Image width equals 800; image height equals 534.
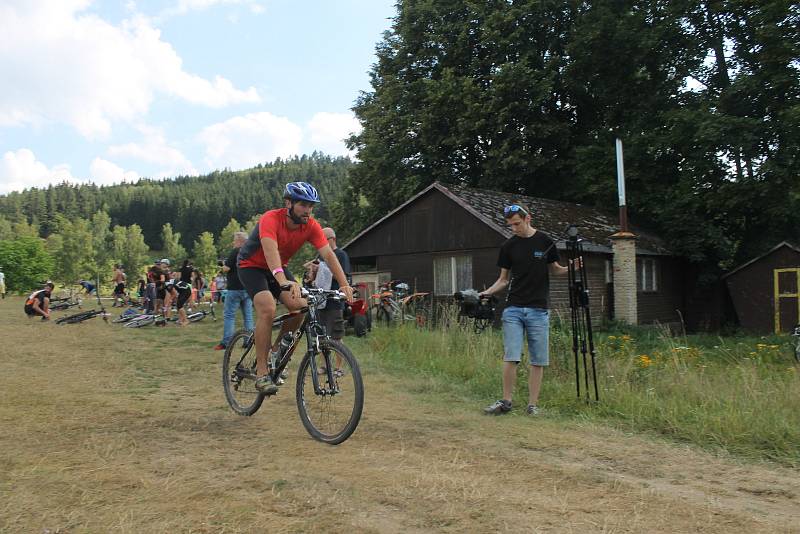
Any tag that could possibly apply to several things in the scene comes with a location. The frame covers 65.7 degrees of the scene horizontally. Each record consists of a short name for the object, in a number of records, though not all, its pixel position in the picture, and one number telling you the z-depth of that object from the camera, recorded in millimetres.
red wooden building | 22781
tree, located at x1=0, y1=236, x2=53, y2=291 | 42906
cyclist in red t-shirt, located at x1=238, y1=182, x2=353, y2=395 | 5203
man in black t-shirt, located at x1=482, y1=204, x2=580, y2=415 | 6242
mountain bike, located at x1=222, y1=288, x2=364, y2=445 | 4727
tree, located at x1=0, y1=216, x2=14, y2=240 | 96325
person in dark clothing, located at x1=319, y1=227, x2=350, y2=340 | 7727
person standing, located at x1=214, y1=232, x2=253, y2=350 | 10359
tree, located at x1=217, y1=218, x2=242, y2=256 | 97688
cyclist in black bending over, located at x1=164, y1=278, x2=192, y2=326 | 16047
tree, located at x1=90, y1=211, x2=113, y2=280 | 79069
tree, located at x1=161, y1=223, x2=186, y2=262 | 101688
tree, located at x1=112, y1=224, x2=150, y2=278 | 90188
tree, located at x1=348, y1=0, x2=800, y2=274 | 22891
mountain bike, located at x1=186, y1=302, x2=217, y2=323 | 17906
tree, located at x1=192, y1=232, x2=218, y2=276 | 97750
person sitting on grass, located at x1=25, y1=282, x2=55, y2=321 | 18641
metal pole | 22547
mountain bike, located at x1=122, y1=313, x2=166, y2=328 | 16802
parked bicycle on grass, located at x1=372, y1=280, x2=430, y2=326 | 16719
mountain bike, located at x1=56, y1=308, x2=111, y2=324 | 16959
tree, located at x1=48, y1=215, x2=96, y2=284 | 68500
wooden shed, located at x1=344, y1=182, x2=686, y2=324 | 21750
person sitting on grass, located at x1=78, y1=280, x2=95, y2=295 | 25631
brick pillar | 22891
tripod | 6340
